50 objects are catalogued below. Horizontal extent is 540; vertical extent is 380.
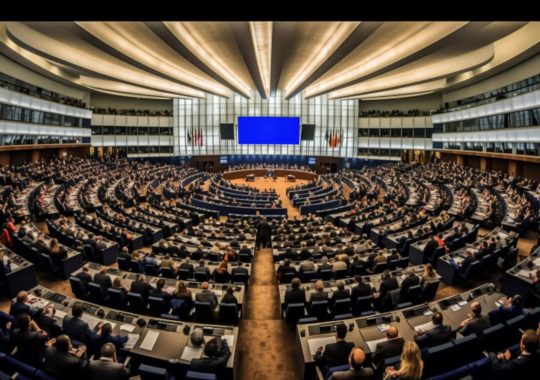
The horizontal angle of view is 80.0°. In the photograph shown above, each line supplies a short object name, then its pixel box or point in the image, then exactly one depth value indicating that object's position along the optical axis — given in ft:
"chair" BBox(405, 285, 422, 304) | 25.37
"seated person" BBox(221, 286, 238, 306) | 22.95
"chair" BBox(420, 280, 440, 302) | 26.18
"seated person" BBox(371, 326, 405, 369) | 16.11
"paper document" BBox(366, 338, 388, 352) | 17.42
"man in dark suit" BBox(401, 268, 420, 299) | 25.30
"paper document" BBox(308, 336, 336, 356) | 17.75
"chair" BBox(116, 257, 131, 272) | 32.58
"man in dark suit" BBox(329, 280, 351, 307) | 23.13
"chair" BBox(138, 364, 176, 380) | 14.71
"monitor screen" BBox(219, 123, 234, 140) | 148.80
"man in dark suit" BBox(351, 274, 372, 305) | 23.80
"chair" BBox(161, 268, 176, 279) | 29.76
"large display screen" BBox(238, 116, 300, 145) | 152.87
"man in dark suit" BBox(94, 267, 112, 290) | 25.54
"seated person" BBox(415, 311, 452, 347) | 17.12
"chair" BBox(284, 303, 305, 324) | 23.59
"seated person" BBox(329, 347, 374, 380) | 13.29
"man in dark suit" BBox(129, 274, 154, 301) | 24.36
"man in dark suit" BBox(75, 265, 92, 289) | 25.88
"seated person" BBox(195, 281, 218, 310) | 22.99
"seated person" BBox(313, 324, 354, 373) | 16.12
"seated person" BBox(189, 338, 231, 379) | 15.78
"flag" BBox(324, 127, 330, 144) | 147.35
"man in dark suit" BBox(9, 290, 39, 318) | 19.61
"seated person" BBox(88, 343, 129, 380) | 14.17
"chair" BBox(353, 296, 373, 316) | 23.41
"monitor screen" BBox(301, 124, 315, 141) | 152.97
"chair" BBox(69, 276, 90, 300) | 25.79
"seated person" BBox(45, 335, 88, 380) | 14.40
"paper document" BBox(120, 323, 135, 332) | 19.15
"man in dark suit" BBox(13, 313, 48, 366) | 16.44
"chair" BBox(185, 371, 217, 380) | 14.33
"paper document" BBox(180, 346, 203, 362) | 16.87
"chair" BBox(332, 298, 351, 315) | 22.98
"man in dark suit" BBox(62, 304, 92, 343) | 17.83
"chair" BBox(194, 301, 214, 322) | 22.62
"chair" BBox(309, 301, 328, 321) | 22.91
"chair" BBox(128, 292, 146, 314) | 23.85
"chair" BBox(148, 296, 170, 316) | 23.30
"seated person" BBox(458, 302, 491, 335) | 17.88
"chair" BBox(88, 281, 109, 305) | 25.11
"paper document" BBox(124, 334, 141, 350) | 17.59
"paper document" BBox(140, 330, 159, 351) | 17.66
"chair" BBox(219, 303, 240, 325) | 22.77
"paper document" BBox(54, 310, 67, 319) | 20.08
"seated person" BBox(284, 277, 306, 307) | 23.68
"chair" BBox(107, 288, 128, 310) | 24.28
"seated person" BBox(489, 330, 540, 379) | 13.30
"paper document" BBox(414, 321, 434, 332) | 18.76
